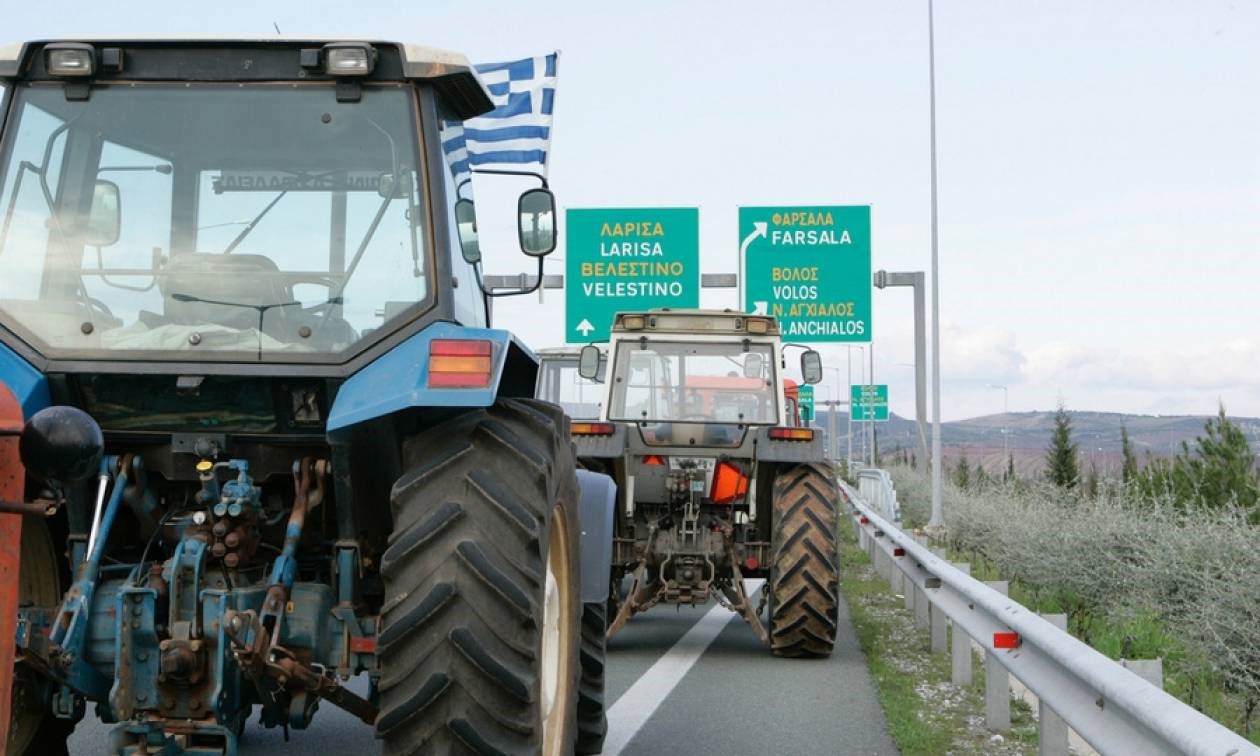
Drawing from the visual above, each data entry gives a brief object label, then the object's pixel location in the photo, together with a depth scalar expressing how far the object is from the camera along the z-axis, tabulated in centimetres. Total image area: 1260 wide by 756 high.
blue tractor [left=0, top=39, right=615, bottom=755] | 481
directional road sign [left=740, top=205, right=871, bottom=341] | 2717
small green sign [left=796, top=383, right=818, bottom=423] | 4202
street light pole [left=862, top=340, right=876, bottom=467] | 6315
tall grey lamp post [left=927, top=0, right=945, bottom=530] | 2570
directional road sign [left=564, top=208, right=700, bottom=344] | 2745
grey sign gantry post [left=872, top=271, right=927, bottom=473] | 2875
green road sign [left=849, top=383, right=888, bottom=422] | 6353
